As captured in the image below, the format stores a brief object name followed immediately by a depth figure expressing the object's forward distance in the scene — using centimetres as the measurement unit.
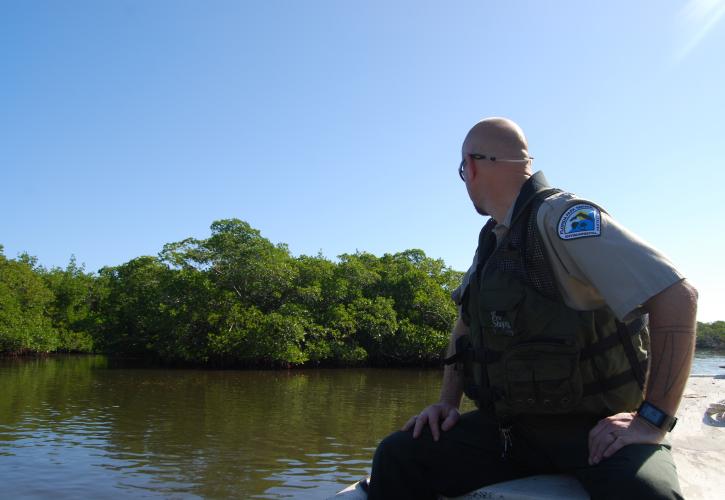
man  154
